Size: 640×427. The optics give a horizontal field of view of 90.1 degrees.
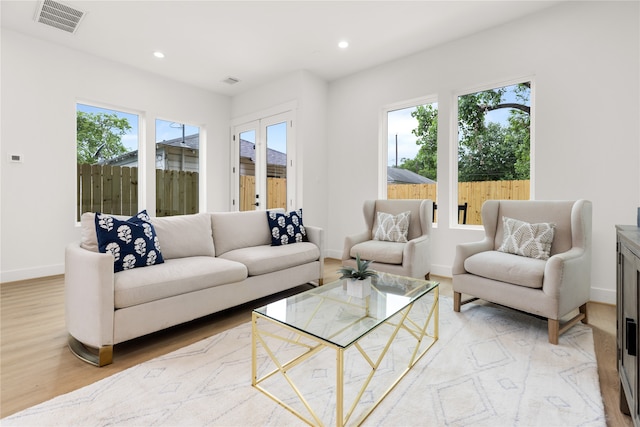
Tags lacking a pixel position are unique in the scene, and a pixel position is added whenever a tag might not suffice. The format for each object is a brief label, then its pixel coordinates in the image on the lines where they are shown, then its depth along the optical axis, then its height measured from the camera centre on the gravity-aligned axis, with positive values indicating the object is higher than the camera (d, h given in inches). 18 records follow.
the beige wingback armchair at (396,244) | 122.5 -15.1
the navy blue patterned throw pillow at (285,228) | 126.9 -8.6
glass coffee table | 54.9 -34.0
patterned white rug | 53.5 -35.2
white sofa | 70.8 -19.2
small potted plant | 76.1 -17.4
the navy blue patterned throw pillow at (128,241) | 80.7 -9.2
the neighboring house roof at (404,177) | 168.7 +16.8
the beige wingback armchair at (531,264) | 83.4 -16.1
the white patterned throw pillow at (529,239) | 98.7 -9.8
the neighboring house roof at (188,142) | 203.6 +42.7
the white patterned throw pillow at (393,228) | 138.3 -8.9
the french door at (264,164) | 193.3 +27.9
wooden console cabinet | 44.3 -16.9
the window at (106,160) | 166.2 +25.3
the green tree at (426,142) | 163.3 +34.4
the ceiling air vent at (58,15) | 123.0 +77.2
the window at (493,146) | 138.1 +28.5
